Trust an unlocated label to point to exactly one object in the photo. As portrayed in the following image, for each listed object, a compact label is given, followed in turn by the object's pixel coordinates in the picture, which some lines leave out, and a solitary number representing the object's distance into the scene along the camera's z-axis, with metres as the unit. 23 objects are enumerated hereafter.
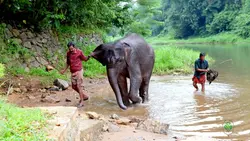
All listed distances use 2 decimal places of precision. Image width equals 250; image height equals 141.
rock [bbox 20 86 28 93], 9.02
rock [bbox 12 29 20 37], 10.96
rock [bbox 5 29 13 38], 10.68
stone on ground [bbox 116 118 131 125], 6.09
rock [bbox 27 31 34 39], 11.39
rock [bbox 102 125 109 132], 5.34
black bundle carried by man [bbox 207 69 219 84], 10.08
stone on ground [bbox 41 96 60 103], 8.20
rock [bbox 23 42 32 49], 11.09
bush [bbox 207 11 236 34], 51.94
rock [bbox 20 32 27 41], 11.12
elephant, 7.48
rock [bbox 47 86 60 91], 9.44
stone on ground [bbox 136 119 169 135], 5.56
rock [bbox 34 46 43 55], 11.46
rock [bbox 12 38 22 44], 10.66
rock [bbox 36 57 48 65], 11.28
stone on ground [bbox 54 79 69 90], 9.67
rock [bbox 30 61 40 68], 10.87
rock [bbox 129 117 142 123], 6.47
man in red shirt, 7.75
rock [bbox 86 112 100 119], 5.82
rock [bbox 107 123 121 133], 5.49
